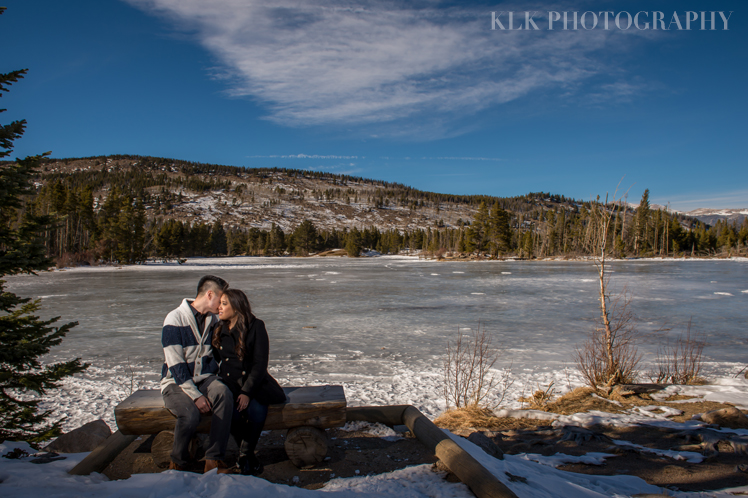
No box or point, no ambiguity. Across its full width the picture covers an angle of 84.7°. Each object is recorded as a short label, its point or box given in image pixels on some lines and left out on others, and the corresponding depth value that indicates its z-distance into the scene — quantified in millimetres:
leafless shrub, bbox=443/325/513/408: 5500
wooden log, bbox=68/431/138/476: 2932
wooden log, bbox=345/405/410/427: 4121
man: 3158
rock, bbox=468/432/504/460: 3596
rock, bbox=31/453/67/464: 3050
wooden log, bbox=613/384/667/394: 5898
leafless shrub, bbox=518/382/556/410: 5480
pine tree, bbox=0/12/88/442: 3406
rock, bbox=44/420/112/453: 3846
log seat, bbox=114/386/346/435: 3219
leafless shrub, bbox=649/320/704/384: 6410
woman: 3301
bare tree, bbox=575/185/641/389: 6141
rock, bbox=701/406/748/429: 4414
